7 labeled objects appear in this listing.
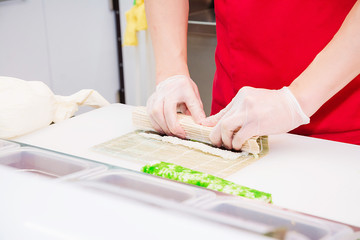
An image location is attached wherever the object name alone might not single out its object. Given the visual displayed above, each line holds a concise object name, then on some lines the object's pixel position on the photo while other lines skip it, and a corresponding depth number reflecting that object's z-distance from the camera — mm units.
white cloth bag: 1281
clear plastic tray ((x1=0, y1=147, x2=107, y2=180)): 725
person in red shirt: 1149
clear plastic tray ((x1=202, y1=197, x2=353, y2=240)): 550
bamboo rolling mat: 1129
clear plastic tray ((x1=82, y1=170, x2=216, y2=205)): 631
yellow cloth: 3152
